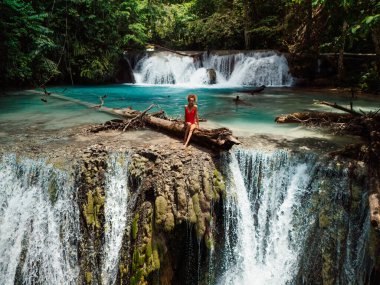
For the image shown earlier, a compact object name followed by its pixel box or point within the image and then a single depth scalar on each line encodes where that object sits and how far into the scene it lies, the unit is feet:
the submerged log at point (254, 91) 47.19
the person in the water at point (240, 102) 38.79
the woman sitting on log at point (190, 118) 20.57
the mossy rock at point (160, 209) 17.03
